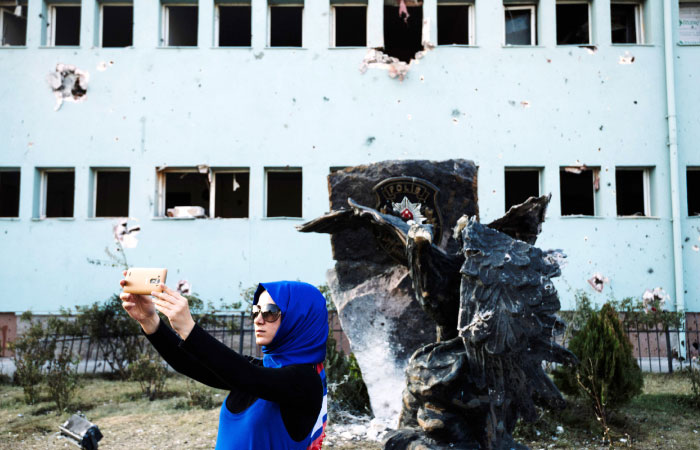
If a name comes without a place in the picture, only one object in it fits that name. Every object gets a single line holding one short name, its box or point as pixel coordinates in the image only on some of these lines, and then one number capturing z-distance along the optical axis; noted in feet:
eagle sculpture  9.12
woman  5.44
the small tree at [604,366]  18.61
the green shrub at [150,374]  23.73
